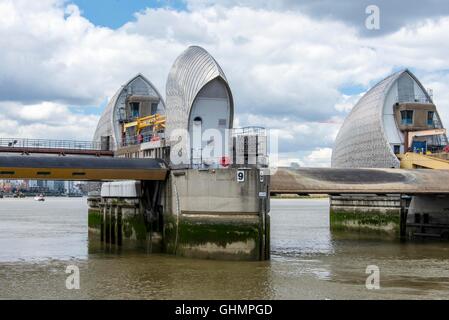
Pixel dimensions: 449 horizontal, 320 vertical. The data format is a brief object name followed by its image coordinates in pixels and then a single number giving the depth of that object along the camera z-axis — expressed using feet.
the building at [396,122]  207.72
